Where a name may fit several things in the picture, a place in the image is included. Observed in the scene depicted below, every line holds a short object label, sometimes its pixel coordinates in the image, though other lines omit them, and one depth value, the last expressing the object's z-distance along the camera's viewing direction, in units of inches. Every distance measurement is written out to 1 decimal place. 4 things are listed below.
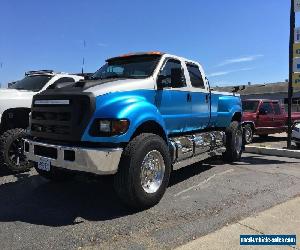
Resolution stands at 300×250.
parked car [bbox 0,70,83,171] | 197.9
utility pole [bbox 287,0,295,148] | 305.6
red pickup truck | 389.4
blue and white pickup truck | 140.6
